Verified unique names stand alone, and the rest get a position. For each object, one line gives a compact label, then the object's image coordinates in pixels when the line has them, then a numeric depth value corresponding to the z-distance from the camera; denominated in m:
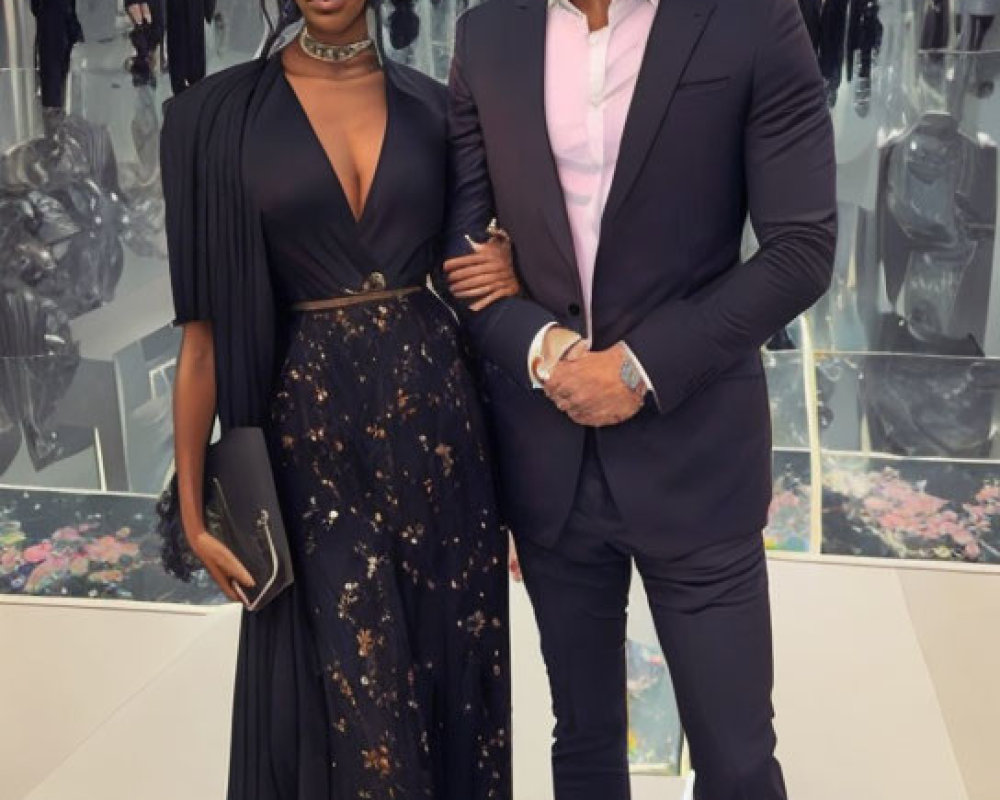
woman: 1.50
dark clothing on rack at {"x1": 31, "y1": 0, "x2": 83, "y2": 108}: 3.28
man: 1.40
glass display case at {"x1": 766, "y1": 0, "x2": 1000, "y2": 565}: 3.66
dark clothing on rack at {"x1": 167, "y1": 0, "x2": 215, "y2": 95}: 3.36
